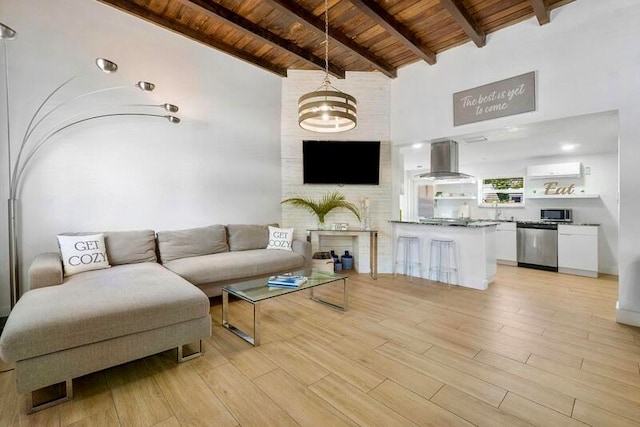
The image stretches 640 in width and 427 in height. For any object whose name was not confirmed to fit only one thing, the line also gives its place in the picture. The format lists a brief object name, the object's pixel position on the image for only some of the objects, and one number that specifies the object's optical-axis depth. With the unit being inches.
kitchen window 241.1
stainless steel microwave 212.4
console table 175.2
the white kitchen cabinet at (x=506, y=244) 213.9
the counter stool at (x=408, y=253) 177.3
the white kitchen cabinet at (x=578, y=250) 180.5
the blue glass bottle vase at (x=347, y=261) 193.6
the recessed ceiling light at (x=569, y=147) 190.1
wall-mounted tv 184.5
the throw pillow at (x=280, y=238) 162.1
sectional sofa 61.9
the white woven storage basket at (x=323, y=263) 176.2
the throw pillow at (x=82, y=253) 105.7
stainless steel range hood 169.0
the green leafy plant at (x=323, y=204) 184.2
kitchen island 151.4
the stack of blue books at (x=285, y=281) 104.7
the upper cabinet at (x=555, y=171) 209.2
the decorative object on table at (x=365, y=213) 182.1
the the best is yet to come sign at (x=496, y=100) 131.5
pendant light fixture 91.1
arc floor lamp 103.6
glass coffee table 90.5
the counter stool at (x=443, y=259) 159.5
